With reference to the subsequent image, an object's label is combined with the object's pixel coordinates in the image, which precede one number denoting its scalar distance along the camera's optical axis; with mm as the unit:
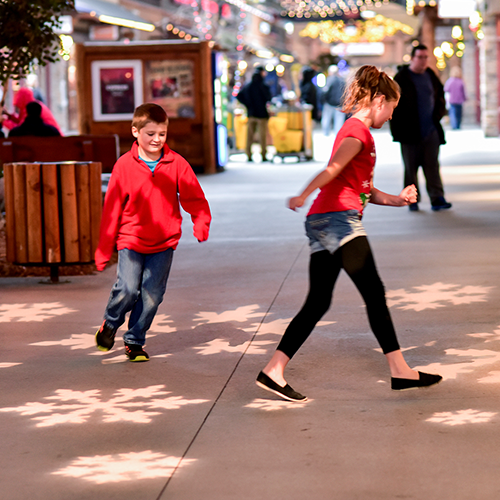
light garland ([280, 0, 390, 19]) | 51906
